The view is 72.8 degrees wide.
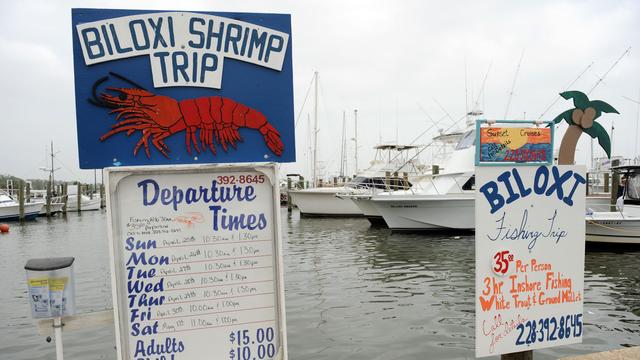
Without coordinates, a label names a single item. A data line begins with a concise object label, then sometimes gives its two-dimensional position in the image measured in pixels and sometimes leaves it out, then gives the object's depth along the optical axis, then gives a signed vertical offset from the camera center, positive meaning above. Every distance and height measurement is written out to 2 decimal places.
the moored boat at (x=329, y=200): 28.66 -2.46
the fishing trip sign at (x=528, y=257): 3.04 -0.70
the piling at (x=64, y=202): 37.09 -3.04
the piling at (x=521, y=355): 3.20 -1.45
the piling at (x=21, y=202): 30.23 -2.32
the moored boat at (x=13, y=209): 30.54 -2.89
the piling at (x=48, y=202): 33.67 -2.65
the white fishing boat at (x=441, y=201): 17.66 -1.64
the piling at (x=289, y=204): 33.50 -3.14
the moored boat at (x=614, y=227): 12.69 -2.03
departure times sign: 2.57 -0.59
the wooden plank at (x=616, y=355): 3.29 -1.51
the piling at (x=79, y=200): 39.05 -2.96
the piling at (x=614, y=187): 15.76 -1.10
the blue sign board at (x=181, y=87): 2.48 +0.47
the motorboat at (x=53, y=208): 35.82 -3.36
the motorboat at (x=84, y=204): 42.84 -3.72
